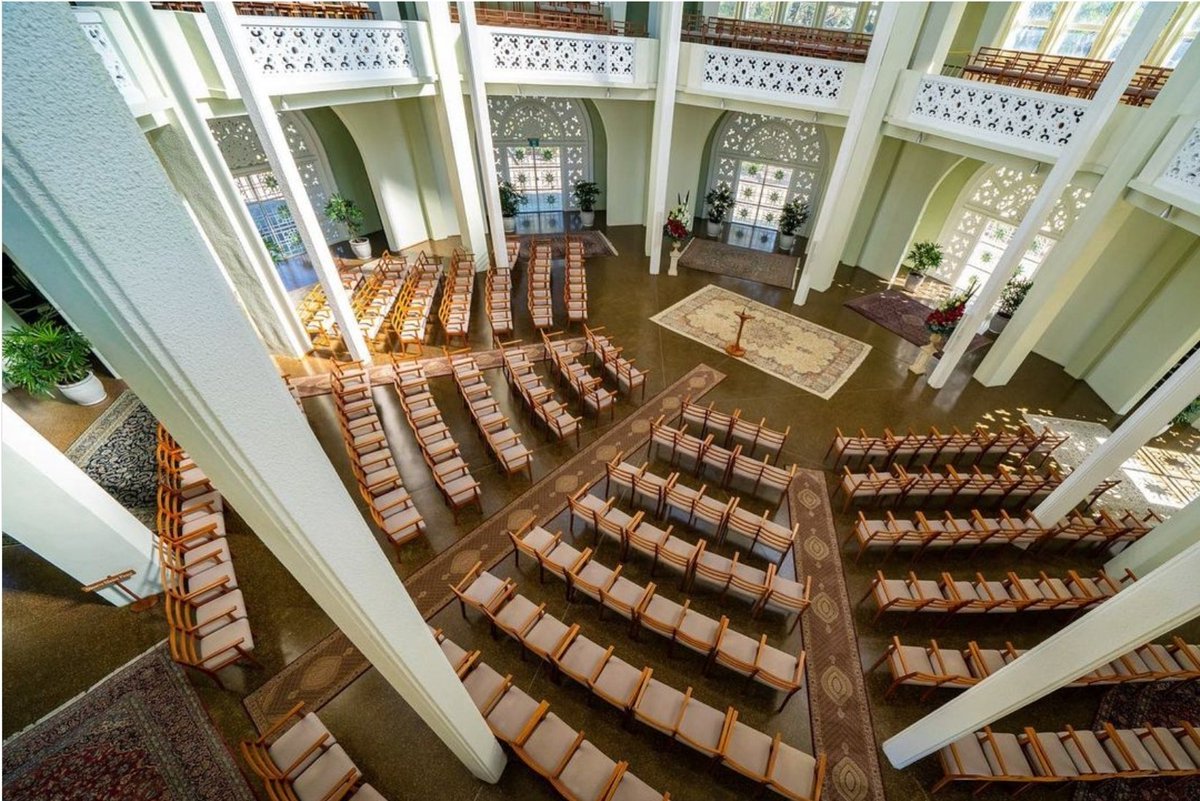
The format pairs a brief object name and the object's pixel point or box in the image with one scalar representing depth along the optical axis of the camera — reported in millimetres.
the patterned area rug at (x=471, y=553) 4359
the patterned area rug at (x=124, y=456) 5949
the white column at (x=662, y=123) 9148
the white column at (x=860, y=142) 7844
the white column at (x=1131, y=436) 4520
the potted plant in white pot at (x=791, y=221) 12815
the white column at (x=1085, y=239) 5770
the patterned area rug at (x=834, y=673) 4043
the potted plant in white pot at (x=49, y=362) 6359
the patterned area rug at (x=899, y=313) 9719
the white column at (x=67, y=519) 3939
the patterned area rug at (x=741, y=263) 11766
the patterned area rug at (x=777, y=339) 8586
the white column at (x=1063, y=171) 5305
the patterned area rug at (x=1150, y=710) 4023
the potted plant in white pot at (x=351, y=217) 11391
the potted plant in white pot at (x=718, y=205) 13594
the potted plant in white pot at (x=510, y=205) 13180
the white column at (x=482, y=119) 8070
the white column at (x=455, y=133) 8438
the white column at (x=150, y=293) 757
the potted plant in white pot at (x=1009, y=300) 9586
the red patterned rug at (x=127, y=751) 3773
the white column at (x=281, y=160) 5422
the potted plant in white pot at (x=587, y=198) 13625
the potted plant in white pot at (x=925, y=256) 10289
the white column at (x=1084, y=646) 2283
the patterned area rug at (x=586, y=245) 12633
